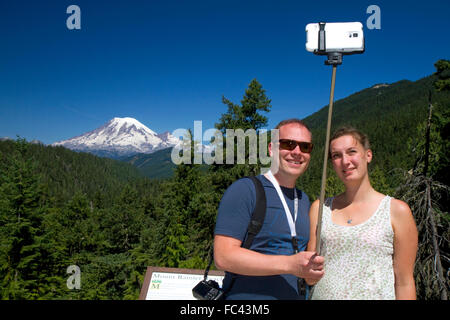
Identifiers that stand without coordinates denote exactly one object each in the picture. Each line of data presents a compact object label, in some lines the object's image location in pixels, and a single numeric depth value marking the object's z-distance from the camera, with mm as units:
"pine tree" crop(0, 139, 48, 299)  18500
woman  2354
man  2002
